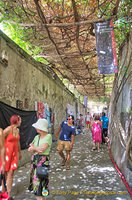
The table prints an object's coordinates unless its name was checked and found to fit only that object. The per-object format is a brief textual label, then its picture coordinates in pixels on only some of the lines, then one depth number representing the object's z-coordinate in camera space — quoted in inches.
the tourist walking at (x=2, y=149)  115.4
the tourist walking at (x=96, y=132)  314.7
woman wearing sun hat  109.2
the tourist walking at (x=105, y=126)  373.4
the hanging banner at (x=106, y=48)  195.0
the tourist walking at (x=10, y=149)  130.0
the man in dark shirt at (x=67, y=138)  212.8
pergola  200.7
